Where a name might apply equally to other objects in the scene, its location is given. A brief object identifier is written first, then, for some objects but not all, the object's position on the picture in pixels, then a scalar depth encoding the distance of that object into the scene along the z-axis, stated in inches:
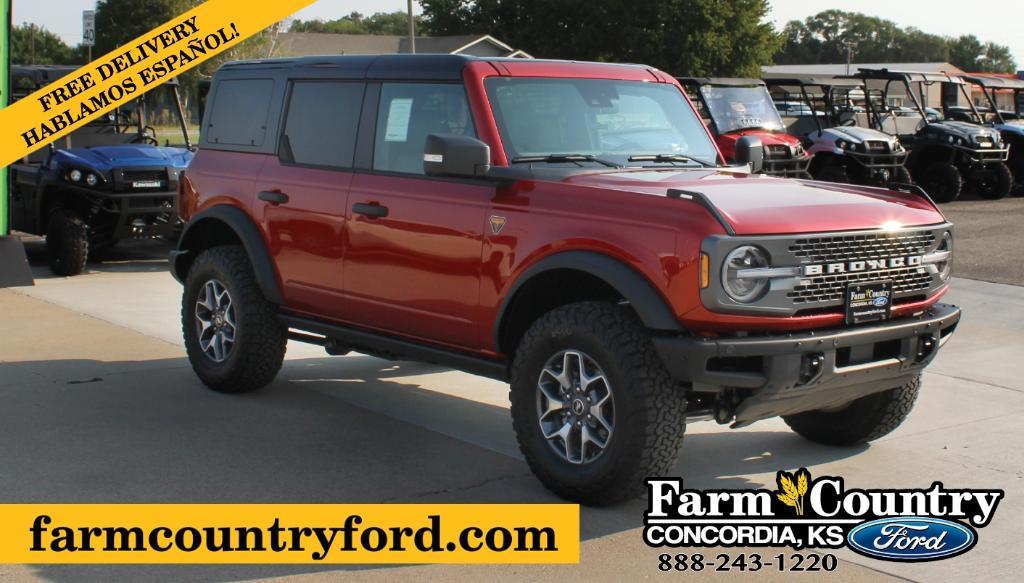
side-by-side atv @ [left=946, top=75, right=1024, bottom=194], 930.1
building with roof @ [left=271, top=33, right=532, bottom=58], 2114.9
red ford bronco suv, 201.5
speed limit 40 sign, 863.7
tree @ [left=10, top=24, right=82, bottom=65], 3299.7
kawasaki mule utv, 506.9
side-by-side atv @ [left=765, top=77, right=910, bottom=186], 786.2
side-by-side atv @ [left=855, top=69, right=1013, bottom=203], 855.7
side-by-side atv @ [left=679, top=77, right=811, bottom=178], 714.2
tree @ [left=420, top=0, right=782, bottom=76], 2165.4
